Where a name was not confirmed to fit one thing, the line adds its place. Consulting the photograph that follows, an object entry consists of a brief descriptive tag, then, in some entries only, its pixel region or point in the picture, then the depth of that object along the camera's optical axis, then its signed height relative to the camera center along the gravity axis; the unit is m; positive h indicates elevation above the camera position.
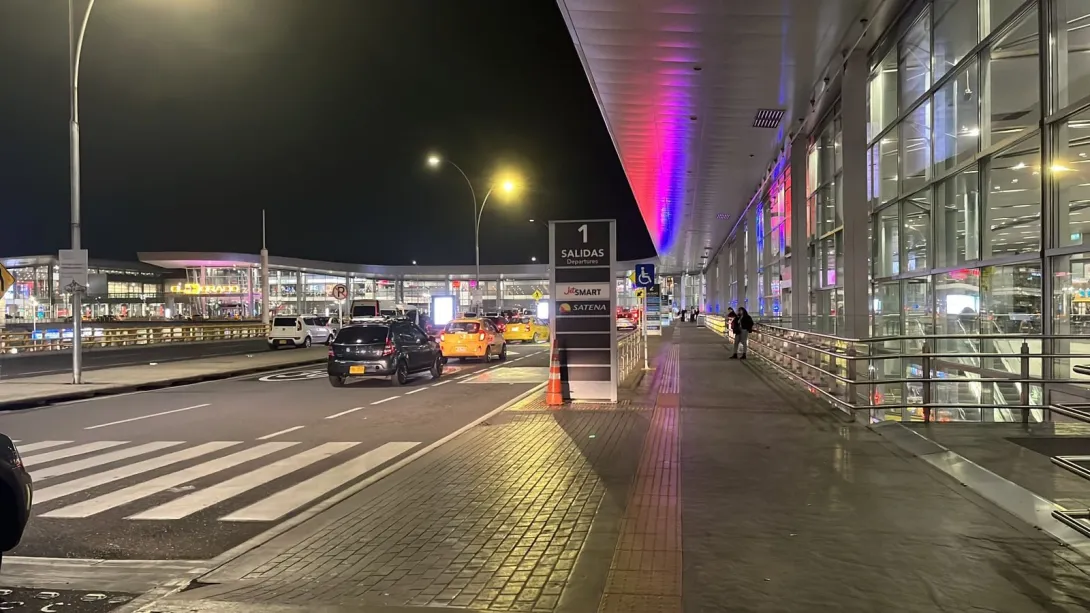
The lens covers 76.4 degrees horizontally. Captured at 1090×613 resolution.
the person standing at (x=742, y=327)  21.92 -0.81
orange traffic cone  12.94 -1.60
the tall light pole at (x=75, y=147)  16.92 +4.04
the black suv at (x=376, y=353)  17.20 -1.23
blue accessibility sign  22.73 +0.91
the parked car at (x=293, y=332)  34.56 -1.33
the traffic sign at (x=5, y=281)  14.43 +0.56
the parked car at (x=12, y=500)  4.75 -1.33
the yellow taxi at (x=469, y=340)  25.11 -1.31
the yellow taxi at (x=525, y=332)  39.38 -1.61
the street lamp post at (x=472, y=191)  27.11 +5.43
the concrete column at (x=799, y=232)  23.97 +2.43
